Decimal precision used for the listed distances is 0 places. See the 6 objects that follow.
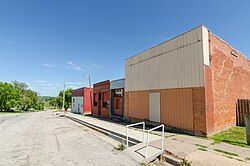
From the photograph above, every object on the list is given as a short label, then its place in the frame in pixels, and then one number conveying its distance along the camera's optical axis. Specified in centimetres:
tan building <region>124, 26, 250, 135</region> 691
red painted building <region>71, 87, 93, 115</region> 2240
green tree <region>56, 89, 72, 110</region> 3748
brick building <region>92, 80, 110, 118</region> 1536
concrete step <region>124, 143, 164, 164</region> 443
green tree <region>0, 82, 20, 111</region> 3558
